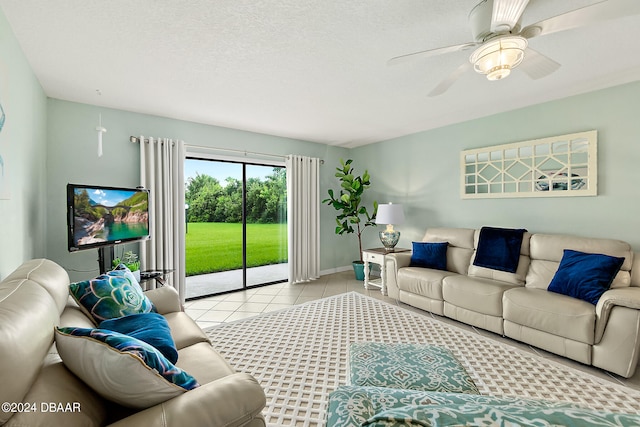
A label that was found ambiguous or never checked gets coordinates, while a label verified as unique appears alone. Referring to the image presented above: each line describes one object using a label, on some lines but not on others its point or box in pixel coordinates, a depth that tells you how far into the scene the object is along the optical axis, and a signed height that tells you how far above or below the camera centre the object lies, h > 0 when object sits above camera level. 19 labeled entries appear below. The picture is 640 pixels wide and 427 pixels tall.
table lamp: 4.56 -0.15
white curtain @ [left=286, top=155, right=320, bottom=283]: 5.04 -0.11
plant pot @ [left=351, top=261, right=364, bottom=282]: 5.12 -1.03
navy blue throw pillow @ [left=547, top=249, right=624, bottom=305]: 2.44 -0.57
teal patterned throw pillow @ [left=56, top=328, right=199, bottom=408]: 0.97 -0.52
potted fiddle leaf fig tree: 5.16 +0.14
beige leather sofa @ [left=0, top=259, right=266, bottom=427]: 0.81 -0.54
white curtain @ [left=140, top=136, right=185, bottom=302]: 3.73 +0.09
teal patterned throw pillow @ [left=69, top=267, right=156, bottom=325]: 1.71 -0.51
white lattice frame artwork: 3.15 +0.48
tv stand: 2.98 -0.48
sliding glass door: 4.34 -0.23
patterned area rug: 1.97 -1.24
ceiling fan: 1.44 +0.96
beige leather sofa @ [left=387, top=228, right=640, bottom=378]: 2.19 -0.83
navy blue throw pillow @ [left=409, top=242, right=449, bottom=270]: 3.80 -0.60
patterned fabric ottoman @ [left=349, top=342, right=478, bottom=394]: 1.42 -0.83
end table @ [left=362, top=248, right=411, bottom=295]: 4.33 -0.77
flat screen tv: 2.65 -0.03
